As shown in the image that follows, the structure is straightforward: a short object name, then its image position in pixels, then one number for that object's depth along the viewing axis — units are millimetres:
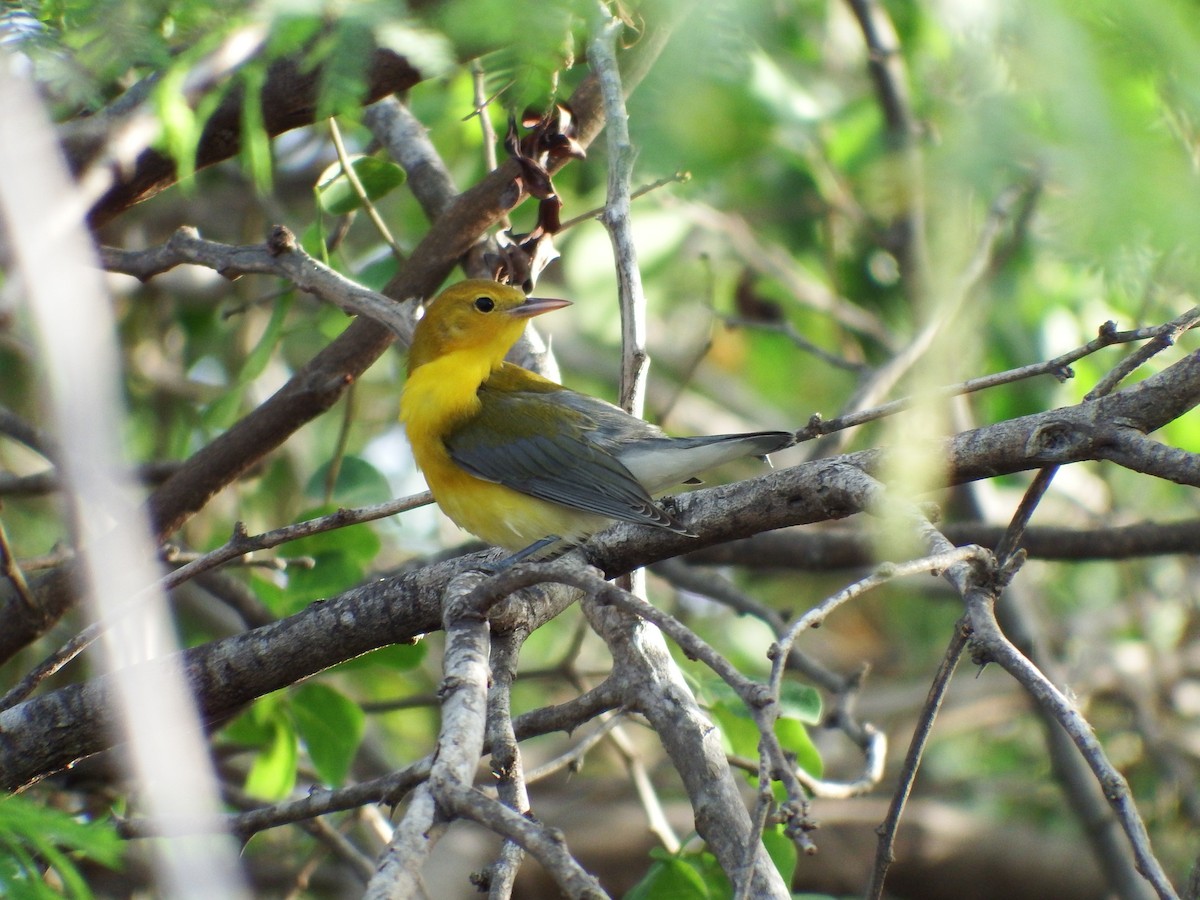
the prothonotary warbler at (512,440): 7125
